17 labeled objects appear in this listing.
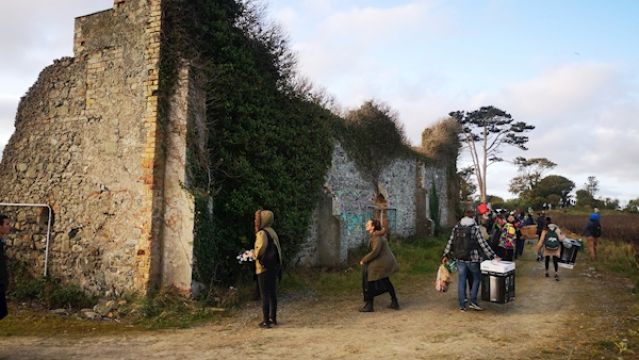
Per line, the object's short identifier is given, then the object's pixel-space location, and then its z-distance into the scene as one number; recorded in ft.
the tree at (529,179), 162.40
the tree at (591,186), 170.92
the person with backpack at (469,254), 24.85
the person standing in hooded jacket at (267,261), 21.88
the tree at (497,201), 147.05
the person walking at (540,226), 43.06
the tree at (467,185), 121.70
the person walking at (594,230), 47.29
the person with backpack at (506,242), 37.78
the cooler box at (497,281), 24.27
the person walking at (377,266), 25.29
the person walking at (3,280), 16.89
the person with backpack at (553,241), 34.30
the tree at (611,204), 144.25
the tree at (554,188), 159.53
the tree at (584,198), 155.88
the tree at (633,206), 128.27
